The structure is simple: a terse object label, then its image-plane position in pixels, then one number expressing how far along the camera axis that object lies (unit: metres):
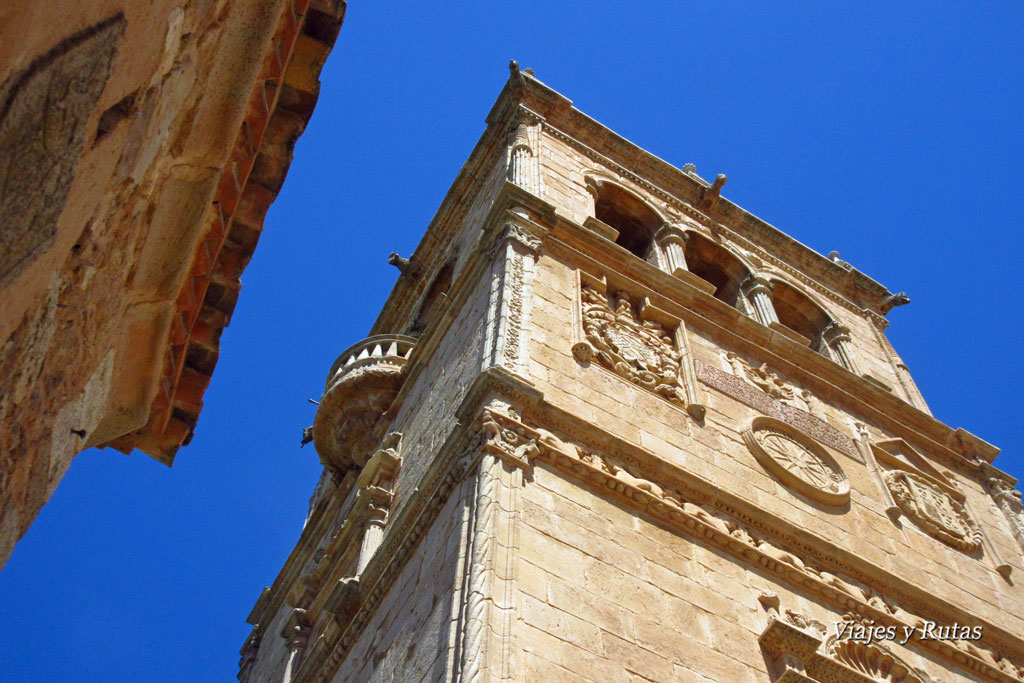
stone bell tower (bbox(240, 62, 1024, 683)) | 7.00
